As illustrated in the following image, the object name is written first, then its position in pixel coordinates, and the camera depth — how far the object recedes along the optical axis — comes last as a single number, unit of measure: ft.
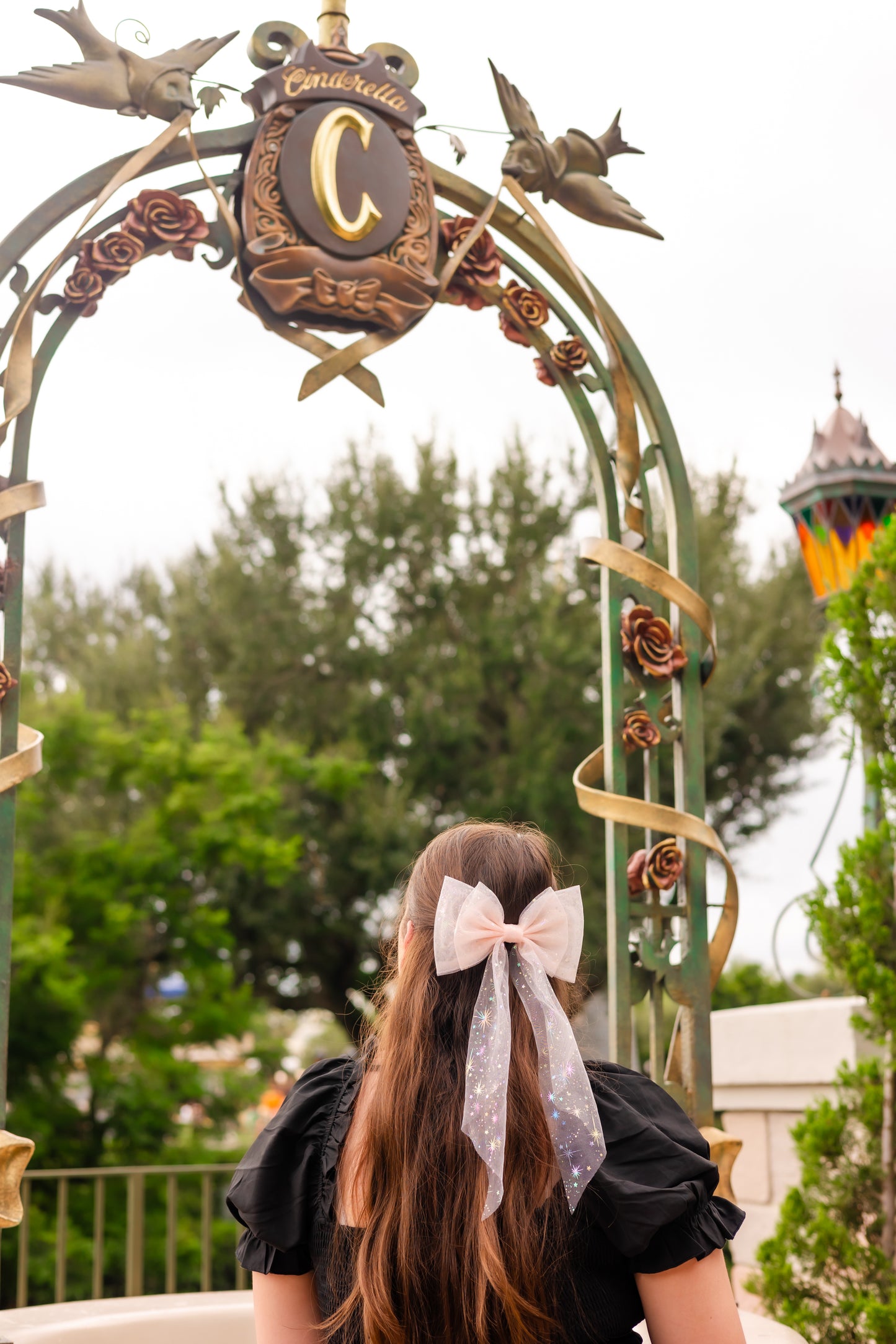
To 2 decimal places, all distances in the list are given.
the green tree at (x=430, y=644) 33.17
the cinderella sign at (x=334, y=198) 7.32
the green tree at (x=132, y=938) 20.88
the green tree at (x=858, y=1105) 9.23
